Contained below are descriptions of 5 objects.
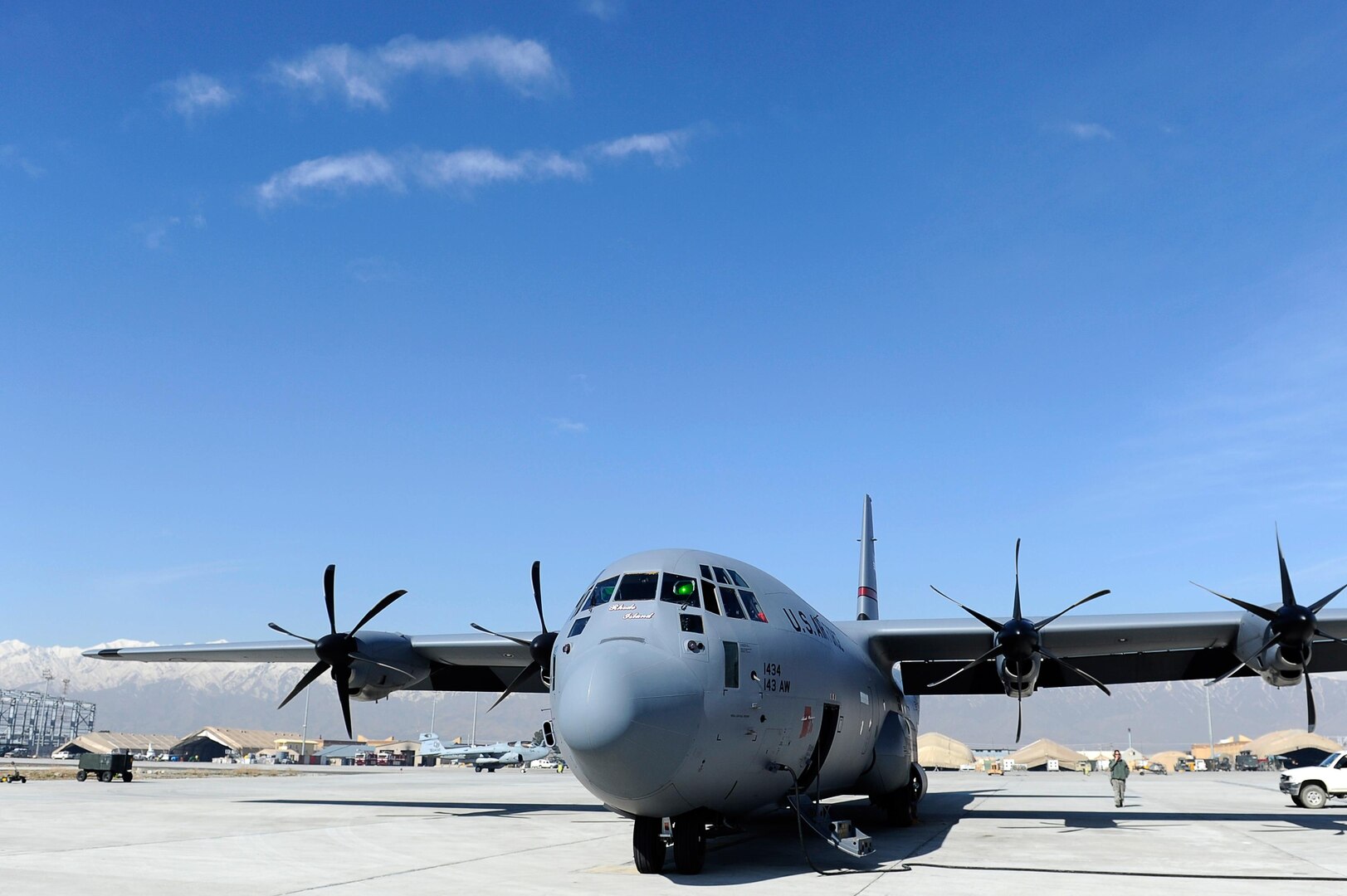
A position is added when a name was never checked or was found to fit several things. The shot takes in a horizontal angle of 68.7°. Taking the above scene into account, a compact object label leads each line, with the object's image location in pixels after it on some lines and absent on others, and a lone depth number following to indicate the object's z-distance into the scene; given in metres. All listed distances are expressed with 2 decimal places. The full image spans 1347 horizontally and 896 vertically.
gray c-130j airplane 11.23
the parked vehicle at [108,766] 42.31
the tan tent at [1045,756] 113.62
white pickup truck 25.27
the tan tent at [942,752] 103.19
